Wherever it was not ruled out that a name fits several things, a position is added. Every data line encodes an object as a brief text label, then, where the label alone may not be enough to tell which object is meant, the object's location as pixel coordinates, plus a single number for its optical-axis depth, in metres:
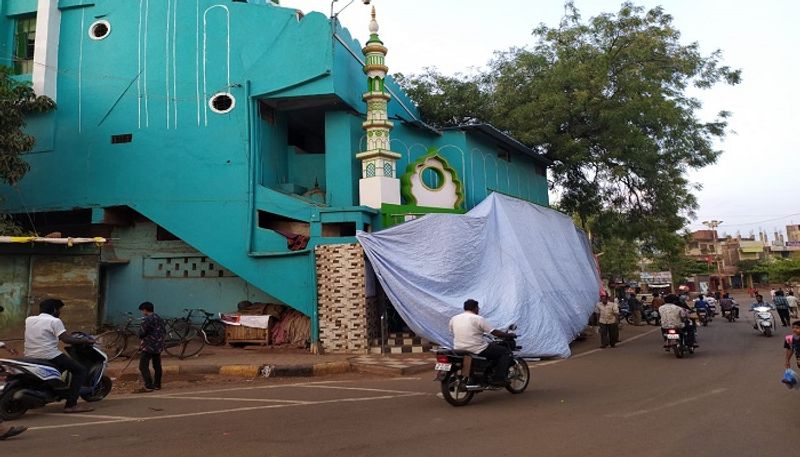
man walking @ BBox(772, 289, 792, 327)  17.05
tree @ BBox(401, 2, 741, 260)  16.55
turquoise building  12.98
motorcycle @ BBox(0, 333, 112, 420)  6.32
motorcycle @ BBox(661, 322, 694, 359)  10.60
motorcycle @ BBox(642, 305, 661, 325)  22.18
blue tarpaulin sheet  11.20
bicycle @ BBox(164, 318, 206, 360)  11.88
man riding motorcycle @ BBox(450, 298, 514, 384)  6.71
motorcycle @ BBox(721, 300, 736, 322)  21.61
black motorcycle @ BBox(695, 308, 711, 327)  19.83
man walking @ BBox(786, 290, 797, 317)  17.25
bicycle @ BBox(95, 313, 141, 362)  11.77
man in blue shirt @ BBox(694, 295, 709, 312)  20.09
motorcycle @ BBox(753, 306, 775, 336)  14.89
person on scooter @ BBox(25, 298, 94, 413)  6.59
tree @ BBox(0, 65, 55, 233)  12.38
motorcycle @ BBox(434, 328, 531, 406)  6.51
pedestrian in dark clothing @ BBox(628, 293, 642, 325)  22.33
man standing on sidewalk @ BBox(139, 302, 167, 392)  8.18
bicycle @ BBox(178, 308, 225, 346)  13.22
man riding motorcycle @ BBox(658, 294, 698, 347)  10.86
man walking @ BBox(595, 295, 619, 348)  13.48
